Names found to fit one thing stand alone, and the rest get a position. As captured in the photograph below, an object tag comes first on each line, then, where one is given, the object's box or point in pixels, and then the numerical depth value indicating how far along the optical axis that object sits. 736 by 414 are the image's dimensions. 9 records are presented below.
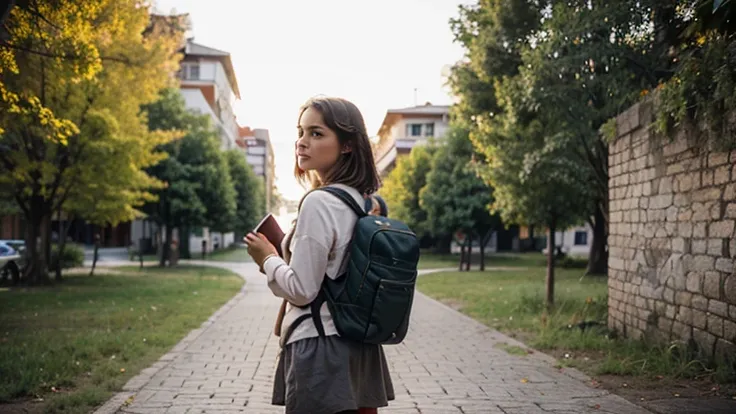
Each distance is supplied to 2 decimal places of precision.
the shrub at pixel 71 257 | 26.38
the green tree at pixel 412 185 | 43.50
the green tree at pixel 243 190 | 48.97
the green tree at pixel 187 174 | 30.55
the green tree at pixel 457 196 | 32.31
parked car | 18.28
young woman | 2.24
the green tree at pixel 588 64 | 10.03
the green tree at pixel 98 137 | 15.99
